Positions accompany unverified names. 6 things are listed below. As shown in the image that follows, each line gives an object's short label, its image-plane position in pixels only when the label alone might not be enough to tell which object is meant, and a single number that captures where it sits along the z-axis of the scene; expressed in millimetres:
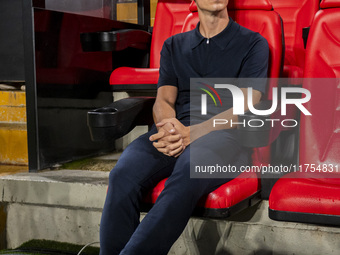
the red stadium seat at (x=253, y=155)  1133
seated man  1113
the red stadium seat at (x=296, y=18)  2104
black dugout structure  1965
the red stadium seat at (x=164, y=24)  2299
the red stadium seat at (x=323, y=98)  1273
